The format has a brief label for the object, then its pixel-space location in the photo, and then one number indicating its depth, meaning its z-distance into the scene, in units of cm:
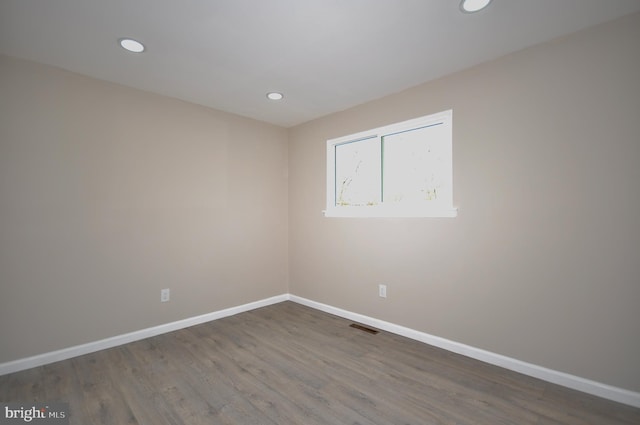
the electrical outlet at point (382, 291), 311
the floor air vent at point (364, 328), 307
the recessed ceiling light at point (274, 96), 305
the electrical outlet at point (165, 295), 304
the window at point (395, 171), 277
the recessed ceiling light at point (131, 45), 209
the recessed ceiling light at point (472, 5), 172
